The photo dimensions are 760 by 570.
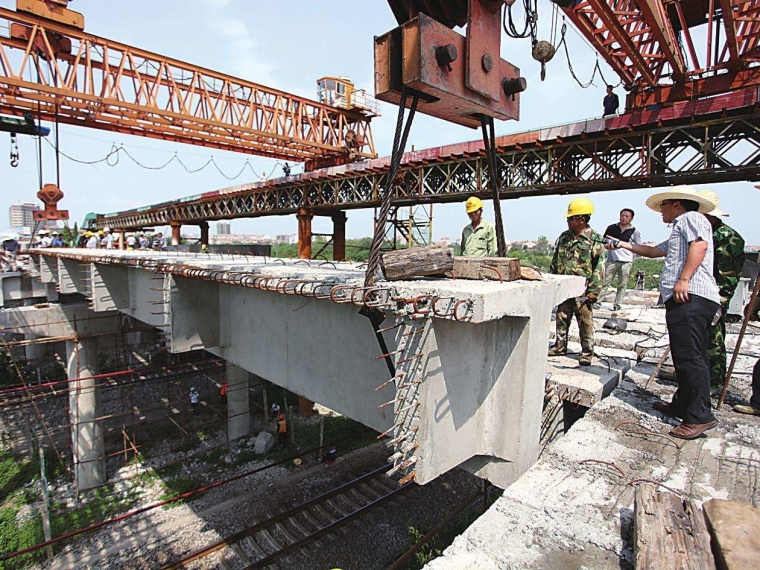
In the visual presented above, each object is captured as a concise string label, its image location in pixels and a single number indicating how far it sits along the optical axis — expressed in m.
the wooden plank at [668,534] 1.92
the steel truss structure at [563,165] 8.21
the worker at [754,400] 3.94
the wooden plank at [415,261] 3.25
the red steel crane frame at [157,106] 11.95
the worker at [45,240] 19.05
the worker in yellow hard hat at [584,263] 5.27
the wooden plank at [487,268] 3.33
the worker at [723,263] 4.00
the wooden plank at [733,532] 1.84
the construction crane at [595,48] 2.63
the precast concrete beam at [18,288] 16.00
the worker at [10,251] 17.64
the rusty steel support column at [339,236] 17.56
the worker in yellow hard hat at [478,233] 6.01
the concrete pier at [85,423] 12.45
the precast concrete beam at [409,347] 2.75
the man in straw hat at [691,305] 3.39
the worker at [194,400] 16.93
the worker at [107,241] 17.31
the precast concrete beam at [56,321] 13.16
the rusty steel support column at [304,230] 16.27
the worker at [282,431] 14.30
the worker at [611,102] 10.96
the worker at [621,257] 8.06
